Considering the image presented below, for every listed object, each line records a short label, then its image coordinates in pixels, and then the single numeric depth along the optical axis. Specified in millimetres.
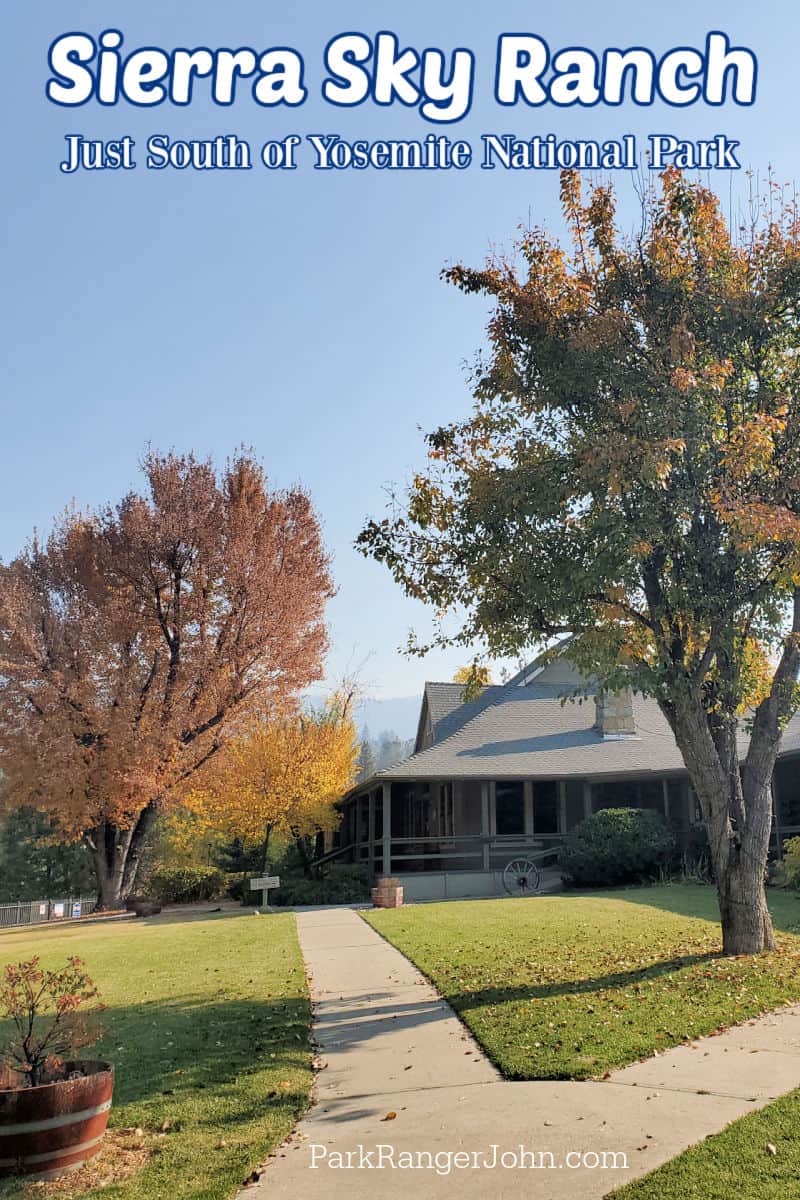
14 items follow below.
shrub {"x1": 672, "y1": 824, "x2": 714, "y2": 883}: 22172
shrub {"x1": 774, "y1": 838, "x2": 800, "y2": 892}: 18188
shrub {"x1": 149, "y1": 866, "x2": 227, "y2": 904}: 29484
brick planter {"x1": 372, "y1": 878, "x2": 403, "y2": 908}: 20873
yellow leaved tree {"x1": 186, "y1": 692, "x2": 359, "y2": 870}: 27312
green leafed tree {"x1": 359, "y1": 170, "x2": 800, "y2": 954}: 10375
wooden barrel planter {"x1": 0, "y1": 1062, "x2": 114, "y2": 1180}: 4922
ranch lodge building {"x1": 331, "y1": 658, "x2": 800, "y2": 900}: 24734
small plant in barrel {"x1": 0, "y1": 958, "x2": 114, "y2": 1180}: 4930
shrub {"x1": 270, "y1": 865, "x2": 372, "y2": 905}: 24031
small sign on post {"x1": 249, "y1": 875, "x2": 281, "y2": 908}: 21828
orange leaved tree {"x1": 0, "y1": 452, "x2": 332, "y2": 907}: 25203
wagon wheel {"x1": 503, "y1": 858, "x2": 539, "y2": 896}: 23969
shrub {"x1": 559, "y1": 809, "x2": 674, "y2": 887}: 22062
